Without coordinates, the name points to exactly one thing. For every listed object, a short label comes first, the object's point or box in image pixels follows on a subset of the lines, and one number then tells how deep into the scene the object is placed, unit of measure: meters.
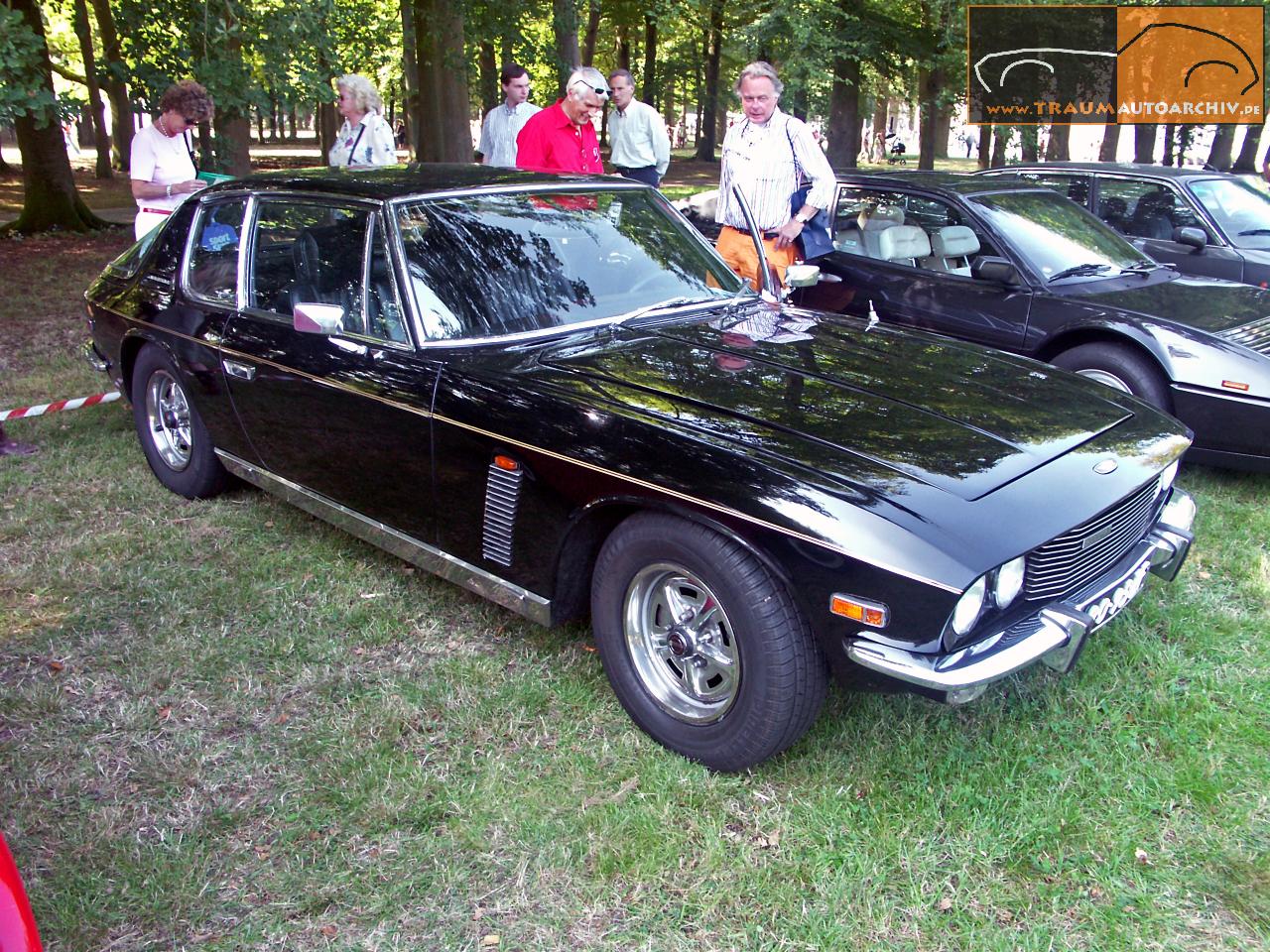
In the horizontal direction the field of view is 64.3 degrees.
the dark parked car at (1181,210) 7.21
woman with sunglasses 6.50
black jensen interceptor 2.59
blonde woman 7.11
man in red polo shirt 6.65
